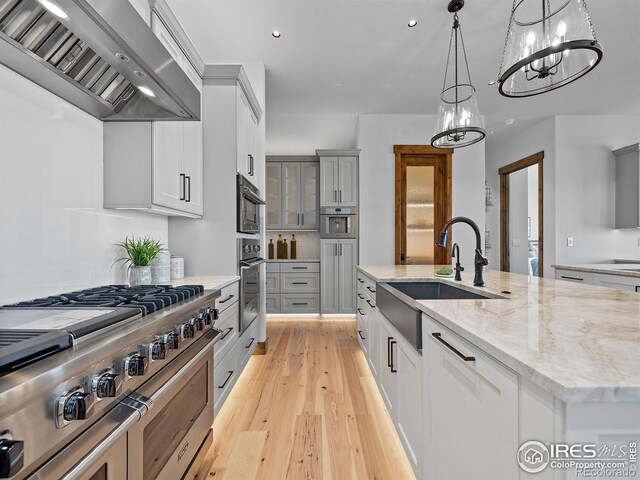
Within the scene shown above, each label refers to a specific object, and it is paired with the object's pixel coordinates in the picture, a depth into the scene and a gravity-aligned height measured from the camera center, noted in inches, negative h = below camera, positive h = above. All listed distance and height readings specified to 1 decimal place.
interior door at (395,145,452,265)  182.1 +23.3
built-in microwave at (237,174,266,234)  99.0 +12.3
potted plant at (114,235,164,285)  73.6 -3.9
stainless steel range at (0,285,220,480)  24.0 -13.6
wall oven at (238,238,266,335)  97.1 -12.6
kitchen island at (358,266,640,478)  22.2 -11.8
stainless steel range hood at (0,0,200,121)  40.1 +27.5
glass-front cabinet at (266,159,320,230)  209.2 +30.8
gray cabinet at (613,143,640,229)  162.4 +28.8
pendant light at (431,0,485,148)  90.6 +35.1
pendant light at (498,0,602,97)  53.5 +35.1
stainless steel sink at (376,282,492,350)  55.1 -13.7
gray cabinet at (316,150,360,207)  192.1 +37.8
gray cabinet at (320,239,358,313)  192.1 -19.6
